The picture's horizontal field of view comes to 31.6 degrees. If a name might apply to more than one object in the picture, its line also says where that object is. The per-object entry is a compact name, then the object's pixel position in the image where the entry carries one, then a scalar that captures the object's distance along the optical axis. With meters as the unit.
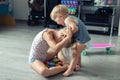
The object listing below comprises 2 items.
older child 2.14
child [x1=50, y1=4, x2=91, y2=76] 2.16
